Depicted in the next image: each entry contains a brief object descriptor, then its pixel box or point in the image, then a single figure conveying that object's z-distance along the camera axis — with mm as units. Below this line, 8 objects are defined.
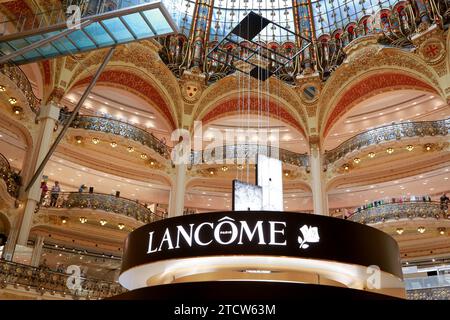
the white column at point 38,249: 18625
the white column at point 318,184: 20078
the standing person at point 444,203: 18375
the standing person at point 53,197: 18281
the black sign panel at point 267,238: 6664
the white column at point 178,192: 20219
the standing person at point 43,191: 17828
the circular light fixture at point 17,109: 16516
